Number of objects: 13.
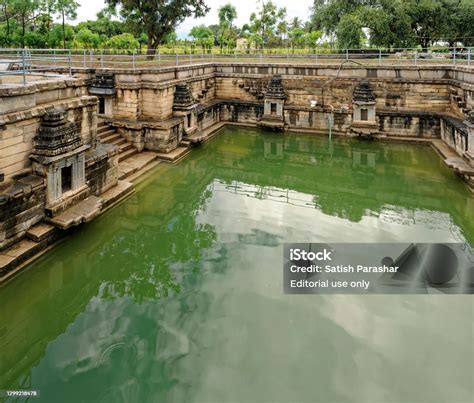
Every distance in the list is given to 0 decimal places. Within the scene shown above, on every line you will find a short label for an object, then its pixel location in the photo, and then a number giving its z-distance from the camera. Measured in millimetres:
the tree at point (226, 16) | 42438
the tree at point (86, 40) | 28234
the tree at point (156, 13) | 23438
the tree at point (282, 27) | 33125
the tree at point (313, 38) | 30750
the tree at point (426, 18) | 25734
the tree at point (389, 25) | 23609
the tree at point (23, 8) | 27672
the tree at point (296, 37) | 35375
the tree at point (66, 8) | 29172
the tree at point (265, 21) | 32469
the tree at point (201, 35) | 37438
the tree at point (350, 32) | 23625
